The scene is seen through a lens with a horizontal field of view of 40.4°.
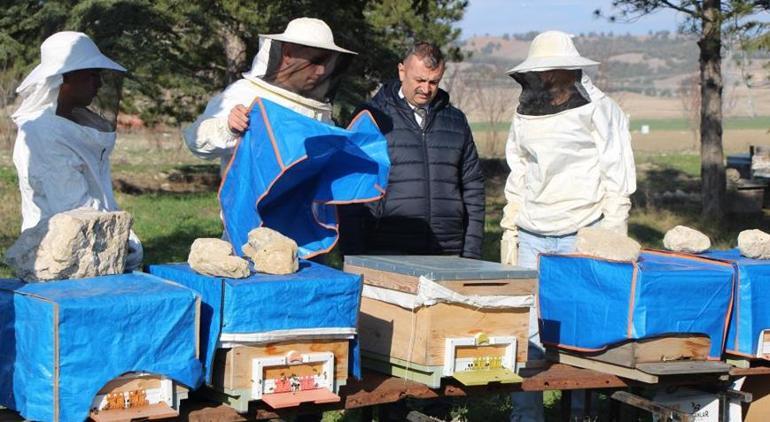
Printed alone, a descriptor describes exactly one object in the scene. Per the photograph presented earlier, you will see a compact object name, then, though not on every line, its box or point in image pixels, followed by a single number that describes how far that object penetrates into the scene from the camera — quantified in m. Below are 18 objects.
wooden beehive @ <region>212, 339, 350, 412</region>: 3.17
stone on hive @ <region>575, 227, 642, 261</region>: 4.00
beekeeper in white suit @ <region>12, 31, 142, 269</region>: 3.57
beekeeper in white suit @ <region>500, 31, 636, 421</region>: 4.55
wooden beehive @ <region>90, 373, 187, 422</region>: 2.99
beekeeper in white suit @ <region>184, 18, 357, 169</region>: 3.87
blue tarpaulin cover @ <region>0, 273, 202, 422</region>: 2.90
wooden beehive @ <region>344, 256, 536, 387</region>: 3.55
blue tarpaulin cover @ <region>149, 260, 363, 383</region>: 3.12
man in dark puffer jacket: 4.55
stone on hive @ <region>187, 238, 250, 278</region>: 3.21
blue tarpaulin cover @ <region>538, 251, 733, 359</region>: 3.93
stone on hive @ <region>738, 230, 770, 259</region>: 4.44
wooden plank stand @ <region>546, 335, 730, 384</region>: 3.99
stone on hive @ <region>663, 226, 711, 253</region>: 4.63
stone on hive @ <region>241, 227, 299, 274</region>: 3.32
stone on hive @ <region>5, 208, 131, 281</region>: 3.18
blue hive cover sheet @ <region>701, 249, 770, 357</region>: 4.22
